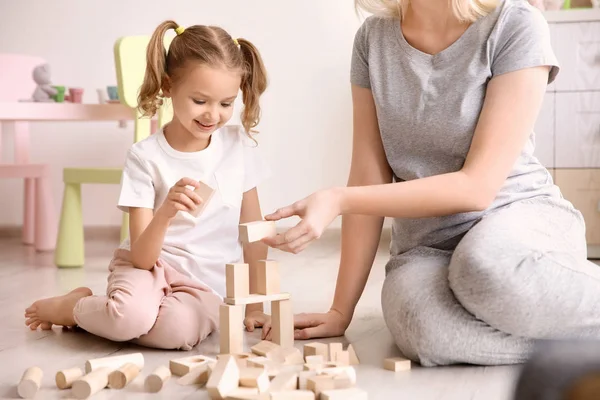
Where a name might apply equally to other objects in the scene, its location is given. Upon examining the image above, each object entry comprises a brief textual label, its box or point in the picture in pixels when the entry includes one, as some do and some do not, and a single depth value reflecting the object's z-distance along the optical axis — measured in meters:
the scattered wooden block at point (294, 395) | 1.91
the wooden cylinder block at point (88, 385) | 2.01
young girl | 2.33
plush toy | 3.77
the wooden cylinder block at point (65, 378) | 2.05
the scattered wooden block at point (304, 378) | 1.99
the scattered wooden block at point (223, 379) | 1.93
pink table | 3.60
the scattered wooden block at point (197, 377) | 2.07
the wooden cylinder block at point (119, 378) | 2.06
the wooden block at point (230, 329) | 2.17
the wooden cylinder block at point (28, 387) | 2.02
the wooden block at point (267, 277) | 2.20
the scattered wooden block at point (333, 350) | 2.15
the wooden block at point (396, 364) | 2.14
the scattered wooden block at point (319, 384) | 1.96
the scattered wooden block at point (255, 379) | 1.95
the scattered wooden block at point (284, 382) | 1.95
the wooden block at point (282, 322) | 2.23
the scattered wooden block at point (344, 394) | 1.92
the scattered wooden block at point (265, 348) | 2.16
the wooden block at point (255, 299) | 2.17
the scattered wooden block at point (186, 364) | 2.11
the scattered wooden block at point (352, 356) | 2.18
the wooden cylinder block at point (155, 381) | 2.04
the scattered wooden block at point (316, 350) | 2.15
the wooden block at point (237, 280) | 2.16
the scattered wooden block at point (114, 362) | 2.10
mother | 2.12
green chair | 3.40
